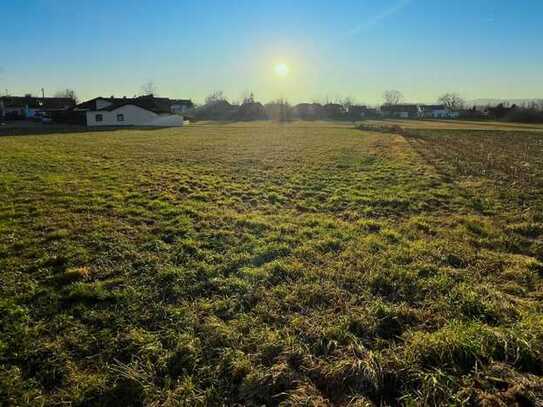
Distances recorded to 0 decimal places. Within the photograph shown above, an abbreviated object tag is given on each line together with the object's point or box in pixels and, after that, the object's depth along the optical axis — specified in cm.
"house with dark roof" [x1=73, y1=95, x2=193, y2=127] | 4347
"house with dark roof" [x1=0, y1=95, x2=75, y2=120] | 5635
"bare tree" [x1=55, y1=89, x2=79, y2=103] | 9029
